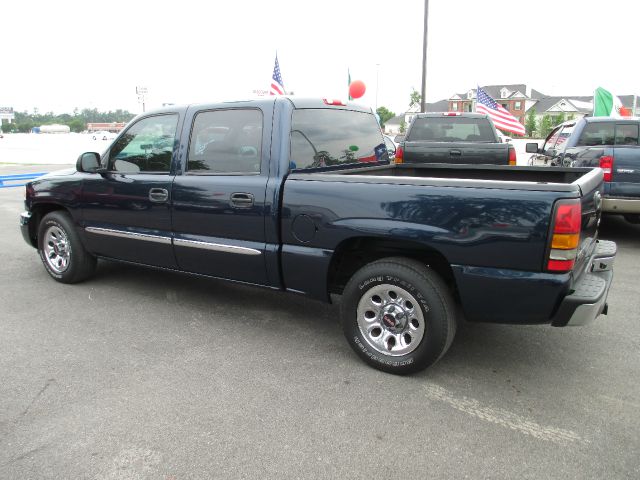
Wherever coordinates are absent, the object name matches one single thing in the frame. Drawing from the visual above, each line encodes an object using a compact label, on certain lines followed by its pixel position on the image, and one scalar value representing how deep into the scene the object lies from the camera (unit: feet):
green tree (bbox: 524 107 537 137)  249.55
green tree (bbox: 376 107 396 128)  355.54
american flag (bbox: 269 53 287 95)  52.29
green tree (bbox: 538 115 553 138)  234.89
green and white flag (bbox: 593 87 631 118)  52.61
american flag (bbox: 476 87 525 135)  51.72
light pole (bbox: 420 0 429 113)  58.34
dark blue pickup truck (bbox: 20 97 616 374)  9.39
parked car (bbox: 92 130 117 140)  228.65
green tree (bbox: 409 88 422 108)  303.48
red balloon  44.26
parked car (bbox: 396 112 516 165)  26.48
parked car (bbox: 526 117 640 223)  21.49
